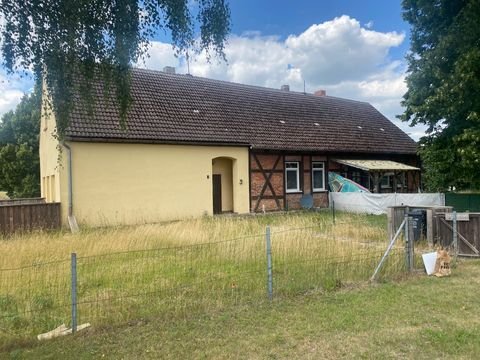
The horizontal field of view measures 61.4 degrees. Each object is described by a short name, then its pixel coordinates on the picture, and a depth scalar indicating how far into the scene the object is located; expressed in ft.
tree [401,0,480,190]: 40.03
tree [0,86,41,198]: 102.27
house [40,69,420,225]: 51.39
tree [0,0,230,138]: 13.07
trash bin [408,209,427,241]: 32.01
